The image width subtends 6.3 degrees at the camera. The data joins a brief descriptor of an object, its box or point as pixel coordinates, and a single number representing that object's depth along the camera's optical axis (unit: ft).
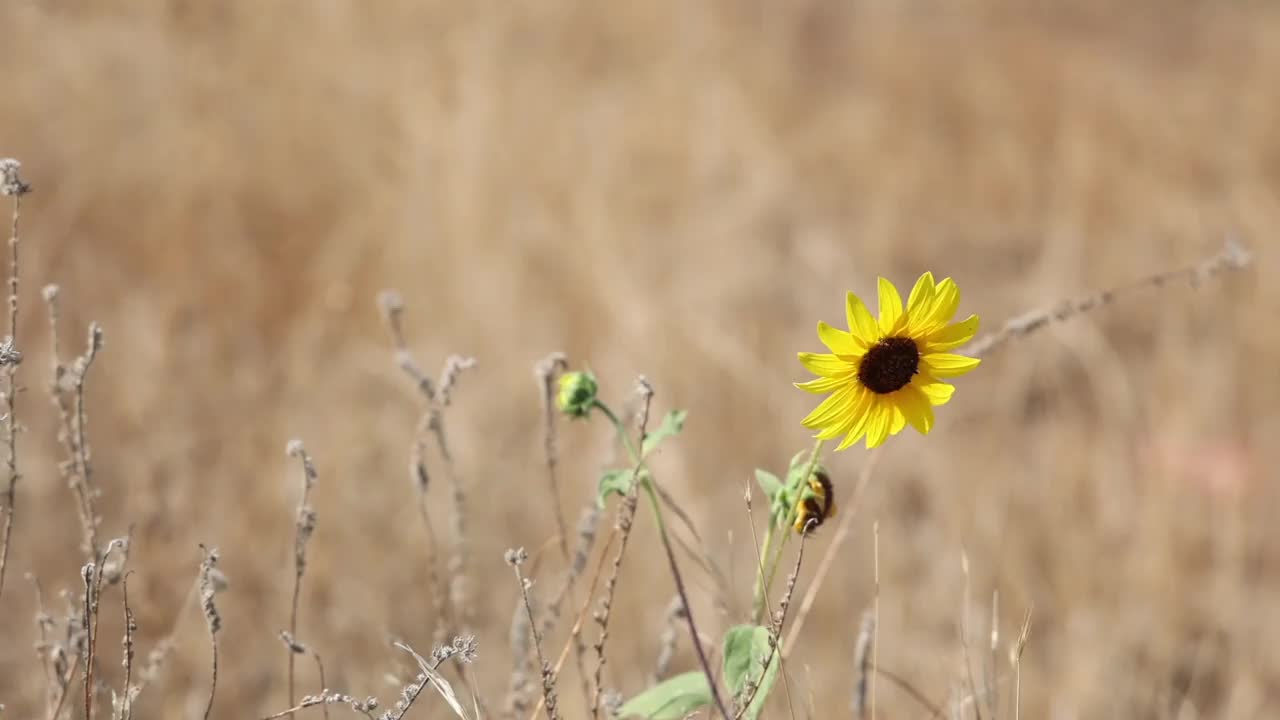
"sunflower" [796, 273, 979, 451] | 14.48
